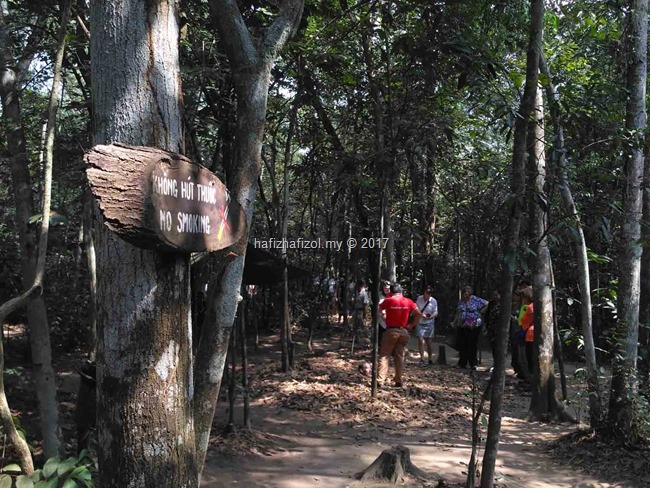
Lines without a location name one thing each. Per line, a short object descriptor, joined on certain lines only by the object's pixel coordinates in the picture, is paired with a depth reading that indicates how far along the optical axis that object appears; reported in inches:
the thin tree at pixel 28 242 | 215.6
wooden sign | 67.4
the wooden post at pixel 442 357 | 464.1
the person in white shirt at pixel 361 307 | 503.1
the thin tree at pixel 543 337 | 303.7
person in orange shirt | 385.4
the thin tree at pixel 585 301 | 208.0
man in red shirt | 357.1
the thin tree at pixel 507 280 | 157.6
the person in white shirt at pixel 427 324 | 460.1
